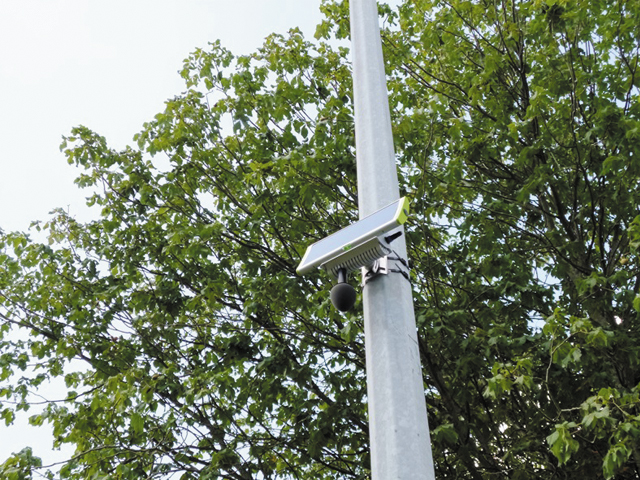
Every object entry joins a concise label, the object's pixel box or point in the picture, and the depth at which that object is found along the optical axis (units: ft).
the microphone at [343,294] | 8.88
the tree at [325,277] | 21.43
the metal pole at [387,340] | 7.48
